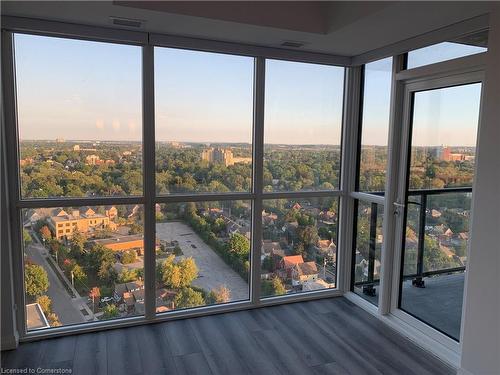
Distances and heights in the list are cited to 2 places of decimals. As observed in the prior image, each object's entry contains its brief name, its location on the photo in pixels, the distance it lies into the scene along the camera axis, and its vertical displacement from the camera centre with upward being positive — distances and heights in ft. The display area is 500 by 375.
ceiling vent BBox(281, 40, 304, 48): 10.39 +2.92
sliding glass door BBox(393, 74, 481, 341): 9.00 -1.21
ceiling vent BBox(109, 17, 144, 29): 8.65 +2.88
